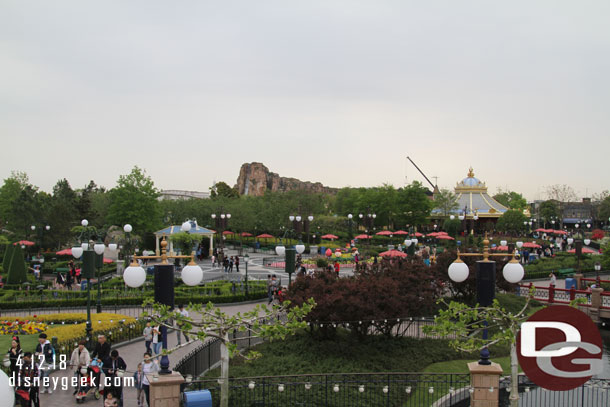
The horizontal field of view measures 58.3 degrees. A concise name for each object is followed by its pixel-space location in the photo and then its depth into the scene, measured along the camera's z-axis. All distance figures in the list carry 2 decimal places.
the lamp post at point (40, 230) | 46.81
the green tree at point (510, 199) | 110.95
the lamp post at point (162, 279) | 10.78
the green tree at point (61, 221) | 47.31
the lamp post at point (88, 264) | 18.89
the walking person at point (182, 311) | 16.97
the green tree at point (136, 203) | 51.66
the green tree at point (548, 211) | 100.00
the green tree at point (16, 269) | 31.34
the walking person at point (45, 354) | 13.12
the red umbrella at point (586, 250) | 37.53
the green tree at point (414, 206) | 67.31
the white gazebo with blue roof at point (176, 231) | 45.53
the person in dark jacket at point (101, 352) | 12.73
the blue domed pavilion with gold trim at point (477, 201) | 81.18
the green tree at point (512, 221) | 72.69
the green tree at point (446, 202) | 76.91
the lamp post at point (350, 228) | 64.91
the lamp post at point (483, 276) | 10.93
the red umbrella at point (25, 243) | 43.13
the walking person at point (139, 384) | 12.12
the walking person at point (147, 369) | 11.77
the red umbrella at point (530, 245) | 42.71
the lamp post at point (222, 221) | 41.50
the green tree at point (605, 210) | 95.56
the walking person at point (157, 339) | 14.84
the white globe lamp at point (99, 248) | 22.32
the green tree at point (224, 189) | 123.19
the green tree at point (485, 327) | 8.72
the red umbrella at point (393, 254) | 33.64
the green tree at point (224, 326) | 9.79
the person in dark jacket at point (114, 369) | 11.61
